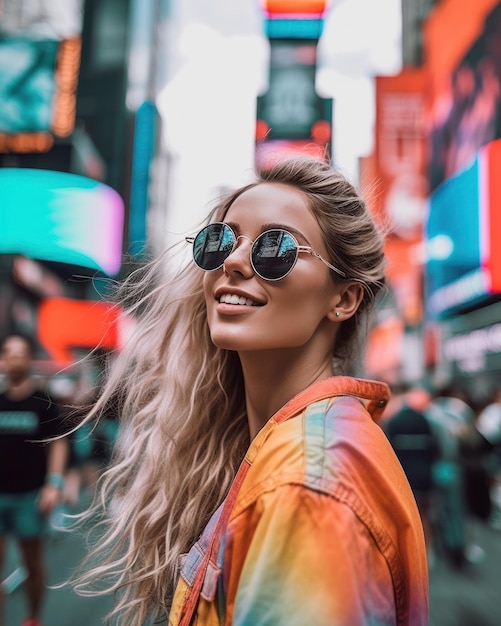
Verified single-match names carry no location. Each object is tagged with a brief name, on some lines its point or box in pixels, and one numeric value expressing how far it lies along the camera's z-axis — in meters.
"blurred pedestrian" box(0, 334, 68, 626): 3.71
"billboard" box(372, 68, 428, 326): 11.22
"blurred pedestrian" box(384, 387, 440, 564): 5.23
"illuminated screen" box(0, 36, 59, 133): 11.70
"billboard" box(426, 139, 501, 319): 7.21
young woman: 0.84
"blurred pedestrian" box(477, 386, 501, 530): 6.35
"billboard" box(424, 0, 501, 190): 8.86
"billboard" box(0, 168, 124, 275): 11.17
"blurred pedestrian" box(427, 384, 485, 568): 5.53
